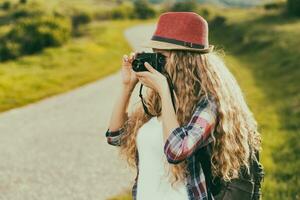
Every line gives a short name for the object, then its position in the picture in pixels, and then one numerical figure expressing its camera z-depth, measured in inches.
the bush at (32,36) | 1144.2
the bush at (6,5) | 2306.8
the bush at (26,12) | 1733.3
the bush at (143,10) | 2677.2
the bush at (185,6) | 2490.7
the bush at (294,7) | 1547.2
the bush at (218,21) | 1900.2
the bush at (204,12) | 2409.2
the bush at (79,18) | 1884.6
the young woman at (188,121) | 146.8
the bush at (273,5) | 1879.1
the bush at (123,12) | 2440.9
